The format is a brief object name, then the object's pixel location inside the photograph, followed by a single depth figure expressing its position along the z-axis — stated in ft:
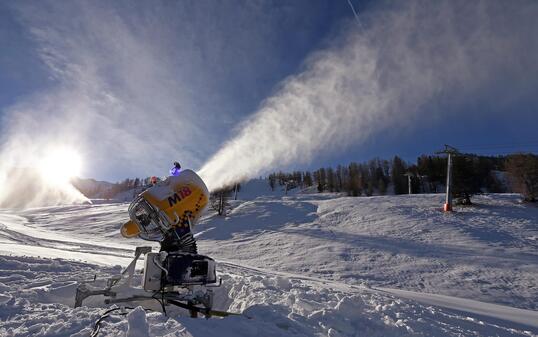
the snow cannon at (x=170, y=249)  15.57
